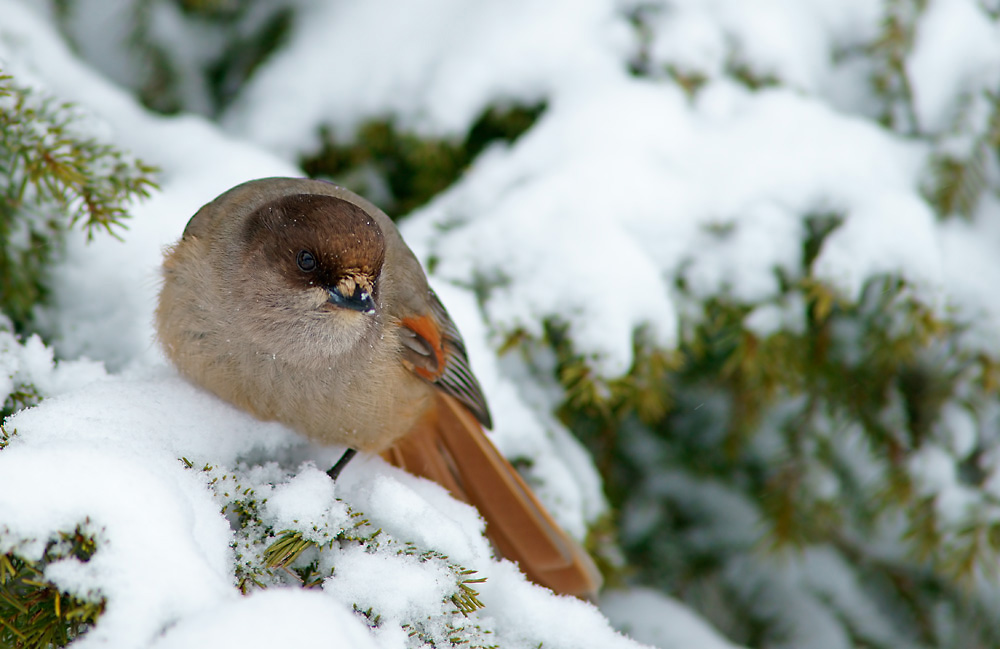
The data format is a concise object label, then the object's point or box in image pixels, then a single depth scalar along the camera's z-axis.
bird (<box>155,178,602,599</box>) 4.24
